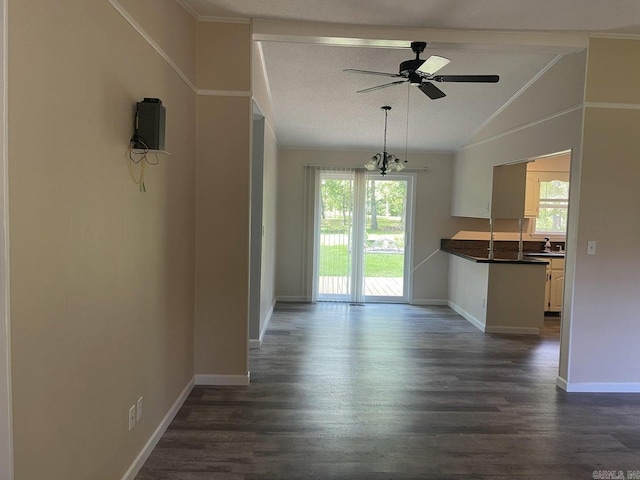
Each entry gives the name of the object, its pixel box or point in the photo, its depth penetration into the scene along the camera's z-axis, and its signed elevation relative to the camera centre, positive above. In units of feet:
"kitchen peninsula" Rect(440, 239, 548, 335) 16.87 -3.22
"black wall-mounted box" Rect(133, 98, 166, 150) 6.83 +1.38
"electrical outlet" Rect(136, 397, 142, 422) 7.37 -3.69
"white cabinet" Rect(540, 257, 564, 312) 19.94 -3.15
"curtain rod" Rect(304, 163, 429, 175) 21.30 +2.40
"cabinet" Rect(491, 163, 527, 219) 17.04 +1.16
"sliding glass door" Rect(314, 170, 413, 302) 21.40 -1.22
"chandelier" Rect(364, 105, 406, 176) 16.06 +2.04
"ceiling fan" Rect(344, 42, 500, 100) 9.61 +3.48
